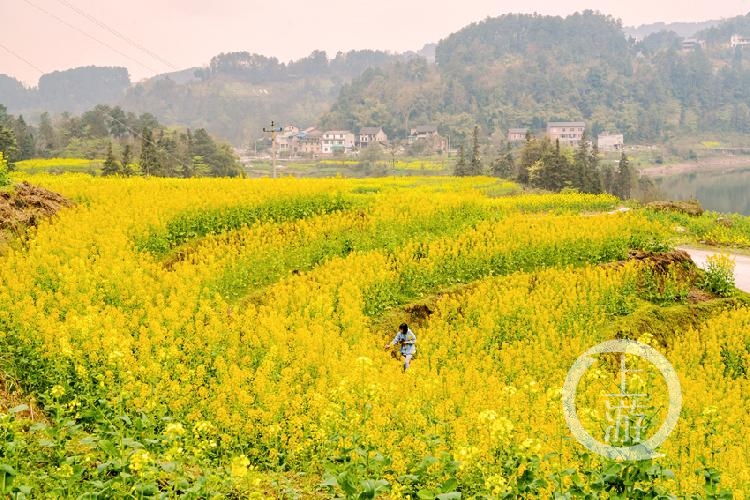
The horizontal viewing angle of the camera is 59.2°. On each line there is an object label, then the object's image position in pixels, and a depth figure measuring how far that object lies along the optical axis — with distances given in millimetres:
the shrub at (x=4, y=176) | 16609
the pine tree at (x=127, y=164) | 45419
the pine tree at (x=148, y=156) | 48566
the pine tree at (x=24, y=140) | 64812
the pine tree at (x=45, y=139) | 71812
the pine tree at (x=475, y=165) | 61031
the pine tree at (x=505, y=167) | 60094
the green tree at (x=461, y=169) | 62253
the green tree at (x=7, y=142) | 47750
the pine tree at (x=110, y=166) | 44031
